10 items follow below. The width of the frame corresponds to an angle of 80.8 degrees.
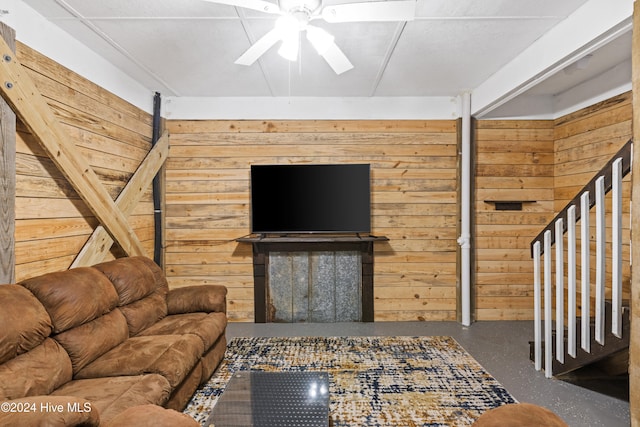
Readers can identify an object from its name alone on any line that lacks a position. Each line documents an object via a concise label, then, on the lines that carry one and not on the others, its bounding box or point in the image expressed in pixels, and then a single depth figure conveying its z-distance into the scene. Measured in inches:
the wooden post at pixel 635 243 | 75.9
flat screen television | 165.9
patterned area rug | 92.0
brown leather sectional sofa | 64.7
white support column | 164.2
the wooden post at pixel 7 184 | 86.0
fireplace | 169.3
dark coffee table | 69.5
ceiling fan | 75.4
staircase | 92.9
